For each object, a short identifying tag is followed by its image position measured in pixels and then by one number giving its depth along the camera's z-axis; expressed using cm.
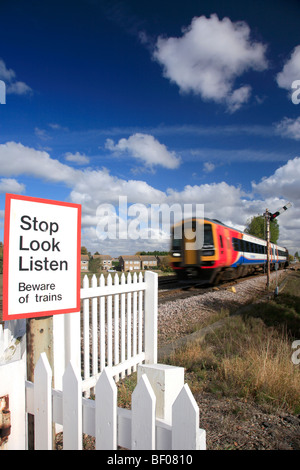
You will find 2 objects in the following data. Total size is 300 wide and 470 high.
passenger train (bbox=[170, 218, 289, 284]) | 1514
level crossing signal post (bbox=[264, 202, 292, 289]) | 1599
